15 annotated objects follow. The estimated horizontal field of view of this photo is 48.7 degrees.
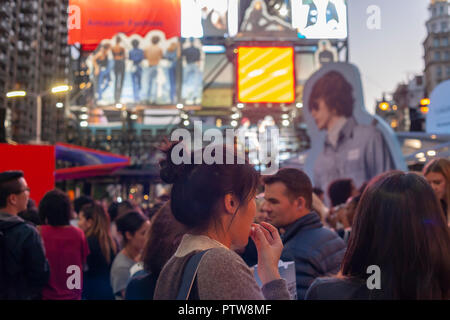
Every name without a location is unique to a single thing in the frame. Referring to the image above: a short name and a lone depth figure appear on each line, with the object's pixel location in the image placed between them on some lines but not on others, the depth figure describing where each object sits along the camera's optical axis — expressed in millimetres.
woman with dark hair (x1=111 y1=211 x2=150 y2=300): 3586
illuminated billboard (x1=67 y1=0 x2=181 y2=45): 14594
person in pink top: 3990
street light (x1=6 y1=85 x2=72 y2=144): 14227
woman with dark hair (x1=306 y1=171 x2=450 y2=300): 1549
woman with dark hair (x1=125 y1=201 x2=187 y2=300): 2504
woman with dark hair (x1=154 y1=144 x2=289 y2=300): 1494
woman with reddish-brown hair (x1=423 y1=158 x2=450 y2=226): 3564
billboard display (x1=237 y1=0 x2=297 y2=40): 17094
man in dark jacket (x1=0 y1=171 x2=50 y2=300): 3301
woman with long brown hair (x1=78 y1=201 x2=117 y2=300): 4383
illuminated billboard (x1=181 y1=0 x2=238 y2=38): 12398
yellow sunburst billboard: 16609
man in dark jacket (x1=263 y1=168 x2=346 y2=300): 2682
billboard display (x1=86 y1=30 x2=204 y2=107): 17469
